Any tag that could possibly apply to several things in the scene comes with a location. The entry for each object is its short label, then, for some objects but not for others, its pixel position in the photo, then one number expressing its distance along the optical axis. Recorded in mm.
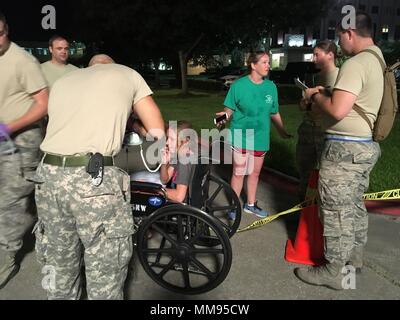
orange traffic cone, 3678
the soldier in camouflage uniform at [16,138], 3031
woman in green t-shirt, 4363
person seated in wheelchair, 3334
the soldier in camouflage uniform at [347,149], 2820
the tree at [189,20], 21469
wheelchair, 3160
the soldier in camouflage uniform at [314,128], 4031
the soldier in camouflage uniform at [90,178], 2254
